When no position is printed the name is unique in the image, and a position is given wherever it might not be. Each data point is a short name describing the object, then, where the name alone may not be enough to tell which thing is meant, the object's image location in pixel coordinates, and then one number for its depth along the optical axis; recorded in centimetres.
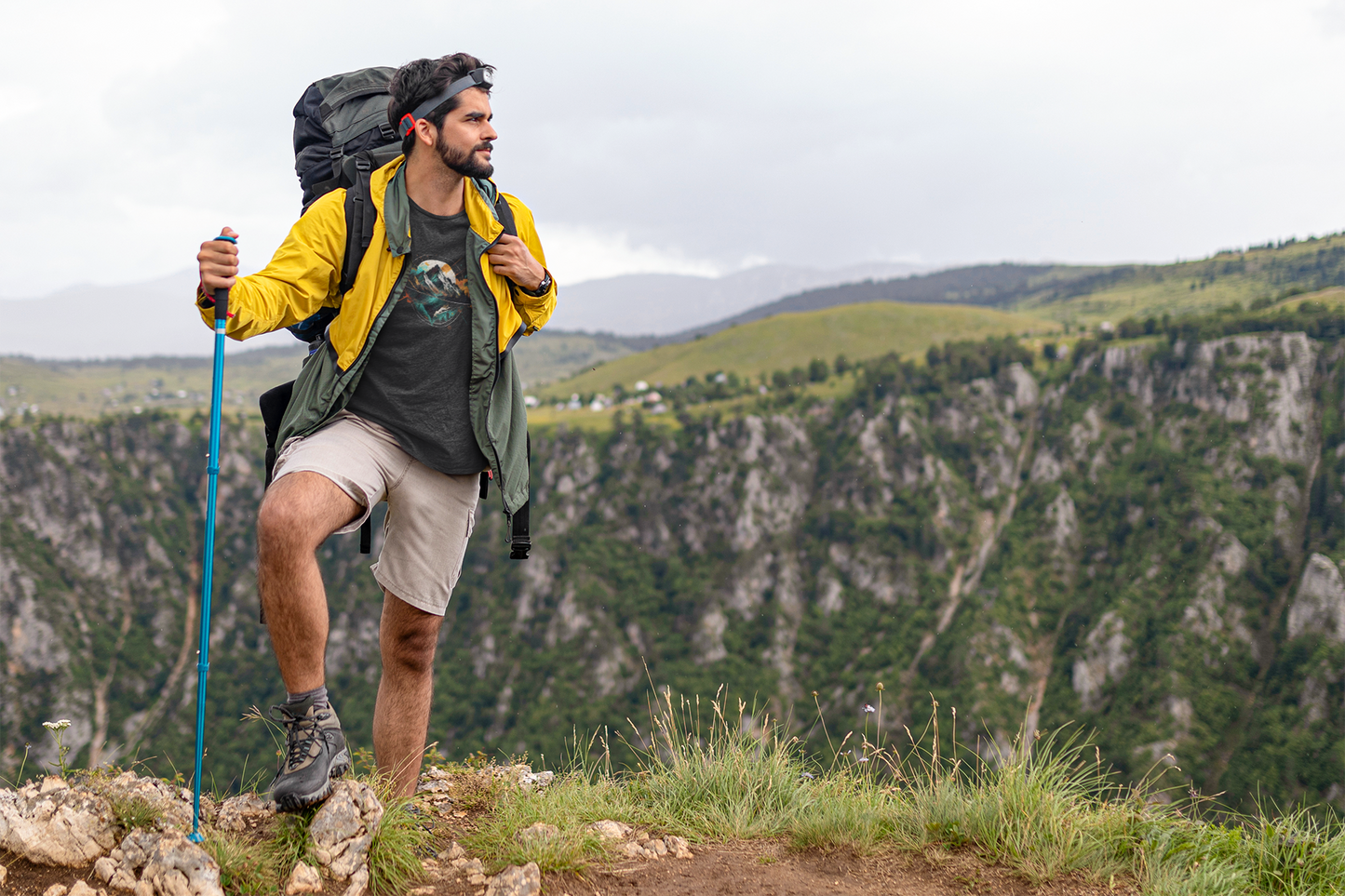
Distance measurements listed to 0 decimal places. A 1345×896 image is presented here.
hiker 347
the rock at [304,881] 326
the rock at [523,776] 500
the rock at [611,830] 431
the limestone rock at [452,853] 393
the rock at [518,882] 351
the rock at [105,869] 323
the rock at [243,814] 372
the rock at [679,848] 425
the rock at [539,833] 385
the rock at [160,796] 362
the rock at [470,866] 375
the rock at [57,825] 330
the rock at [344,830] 343
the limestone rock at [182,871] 312
